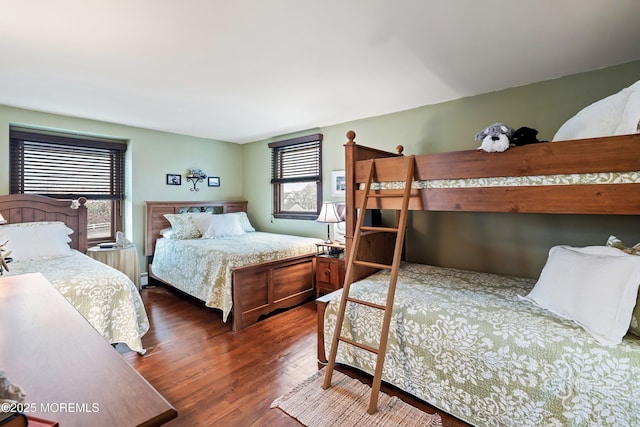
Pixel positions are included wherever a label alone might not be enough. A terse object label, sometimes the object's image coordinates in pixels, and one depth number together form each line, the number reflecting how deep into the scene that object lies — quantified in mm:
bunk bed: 1432
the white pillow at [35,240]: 2891
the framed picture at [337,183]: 4066
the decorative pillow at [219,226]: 4227
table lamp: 3547
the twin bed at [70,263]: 2277
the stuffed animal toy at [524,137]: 1847
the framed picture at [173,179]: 4590
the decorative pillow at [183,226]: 4117
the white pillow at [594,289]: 1489
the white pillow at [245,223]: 4926
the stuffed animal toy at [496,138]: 1829
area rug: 1746
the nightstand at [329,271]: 3410
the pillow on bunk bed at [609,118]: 1572
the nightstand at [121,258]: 3658
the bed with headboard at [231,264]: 3096
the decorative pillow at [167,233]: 4191
